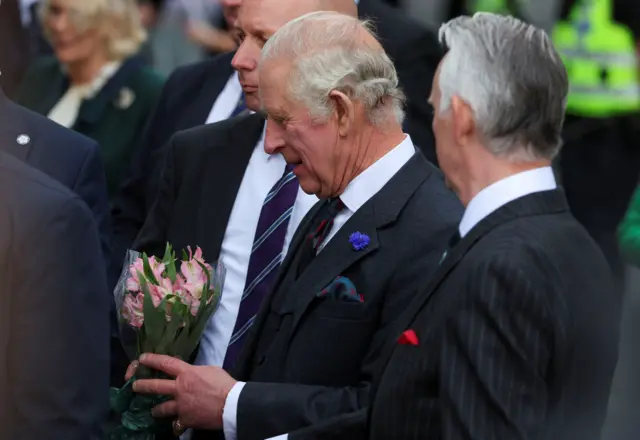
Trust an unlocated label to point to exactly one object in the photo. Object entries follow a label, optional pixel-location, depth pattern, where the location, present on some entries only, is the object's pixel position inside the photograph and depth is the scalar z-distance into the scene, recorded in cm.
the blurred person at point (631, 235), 1014
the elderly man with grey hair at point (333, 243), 703
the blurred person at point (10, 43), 1081
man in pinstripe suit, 551
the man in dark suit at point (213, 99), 1002
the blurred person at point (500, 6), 1719
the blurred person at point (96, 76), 1230
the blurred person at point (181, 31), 2039
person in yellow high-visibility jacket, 1573
